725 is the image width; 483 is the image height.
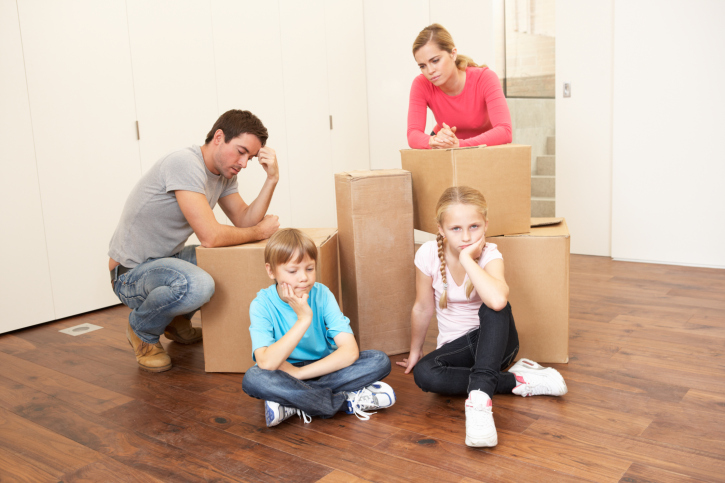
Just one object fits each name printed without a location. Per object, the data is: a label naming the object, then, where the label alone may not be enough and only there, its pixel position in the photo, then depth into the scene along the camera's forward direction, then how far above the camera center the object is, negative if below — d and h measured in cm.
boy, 166 -60
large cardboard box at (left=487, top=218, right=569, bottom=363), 200 -52
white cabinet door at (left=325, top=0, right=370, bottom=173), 438 +41
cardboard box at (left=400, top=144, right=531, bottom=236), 201 -15
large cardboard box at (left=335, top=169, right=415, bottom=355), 212 -41
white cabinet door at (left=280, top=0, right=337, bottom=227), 408 +21
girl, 170 -55
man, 206 -29
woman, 235 +15
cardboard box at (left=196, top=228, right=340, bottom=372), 206 -52
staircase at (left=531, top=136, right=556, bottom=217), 395 -35
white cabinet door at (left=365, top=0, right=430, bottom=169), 434 +50
